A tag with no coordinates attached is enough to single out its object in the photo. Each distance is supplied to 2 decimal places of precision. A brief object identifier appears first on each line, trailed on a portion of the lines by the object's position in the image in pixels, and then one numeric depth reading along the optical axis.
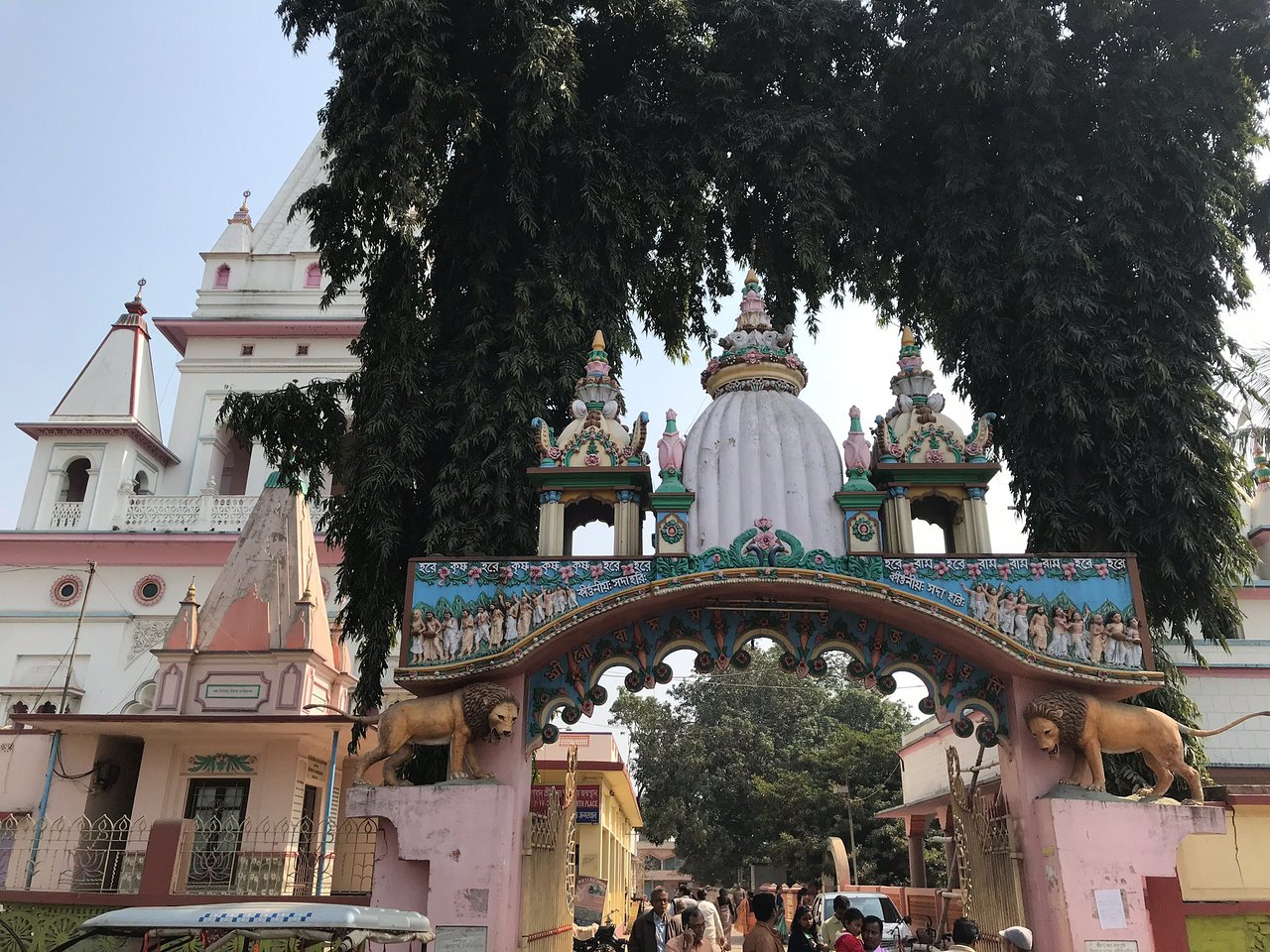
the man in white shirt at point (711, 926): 9.86
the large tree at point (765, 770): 31.19
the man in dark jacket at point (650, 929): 8.48
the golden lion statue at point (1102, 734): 8.71
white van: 15.40
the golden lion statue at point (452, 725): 8.93
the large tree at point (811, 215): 11.53
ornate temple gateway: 8.64
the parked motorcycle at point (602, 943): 13.42
